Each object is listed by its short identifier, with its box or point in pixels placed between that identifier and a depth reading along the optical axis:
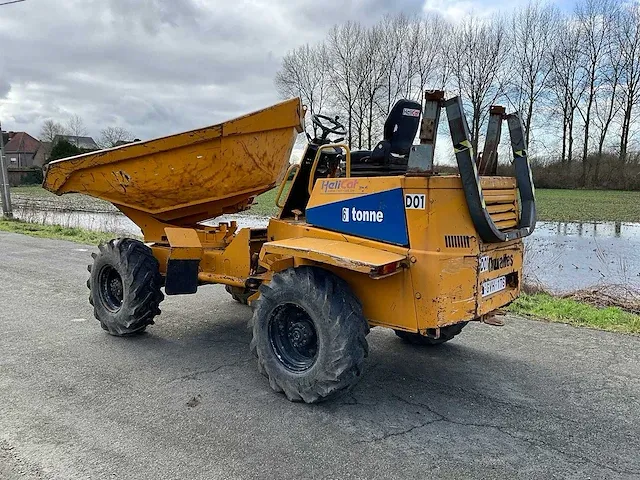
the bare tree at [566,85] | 40.84
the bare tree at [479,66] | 37.75
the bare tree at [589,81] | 40.31
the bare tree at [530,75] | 41.00
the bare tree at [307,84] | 38.20
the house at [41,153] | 74.53
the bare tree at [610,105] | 40.19
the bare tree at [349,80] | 35.62
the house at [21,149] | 84.88
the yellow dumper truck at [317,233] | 3.70
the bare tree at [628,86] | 39.69
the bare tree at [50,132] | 71.06
